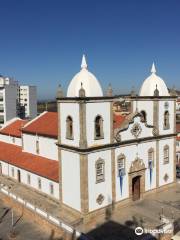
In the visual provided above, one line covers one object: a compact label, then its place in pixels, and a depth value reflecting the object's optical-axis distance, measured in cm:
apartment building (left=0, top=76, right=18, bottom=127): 5672
